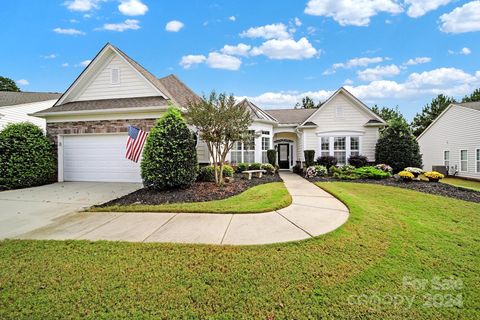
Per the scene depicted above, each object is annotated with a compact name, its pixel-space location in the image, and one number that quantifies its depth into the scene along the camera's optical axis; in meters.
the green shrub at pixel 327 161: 13.54
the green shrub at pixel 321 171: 12.30
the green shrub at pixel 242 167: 12.46
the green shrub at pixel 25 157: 8.84
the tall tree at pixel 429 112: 33.75
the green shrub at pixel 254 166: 12.51
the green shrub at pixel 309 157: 13.67
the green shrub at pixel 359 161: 13.78
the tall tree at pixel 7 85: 33.08
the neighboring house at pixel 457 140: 14.23
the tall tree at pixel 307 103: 43.06
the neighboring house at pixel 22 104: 16.58
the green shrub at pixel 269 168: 12.58
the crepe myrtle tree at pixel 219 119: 7.66
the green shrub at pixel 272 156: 13.41
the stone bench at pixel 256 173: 10.24
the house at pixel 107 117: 9.95
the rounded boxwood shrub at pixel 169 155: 7.26
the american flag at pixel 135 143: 8.32
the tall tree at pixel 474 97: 32.24
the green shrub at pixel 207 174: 9.45
